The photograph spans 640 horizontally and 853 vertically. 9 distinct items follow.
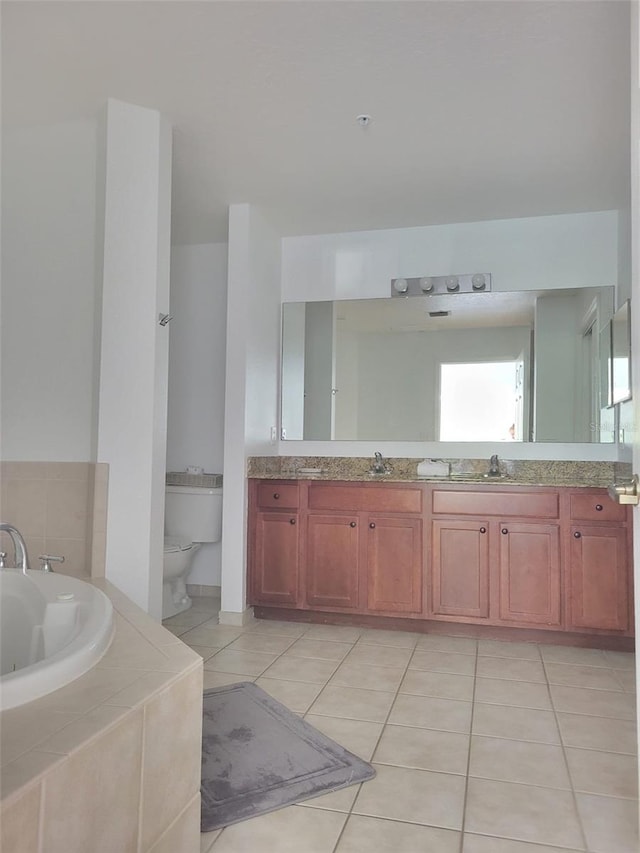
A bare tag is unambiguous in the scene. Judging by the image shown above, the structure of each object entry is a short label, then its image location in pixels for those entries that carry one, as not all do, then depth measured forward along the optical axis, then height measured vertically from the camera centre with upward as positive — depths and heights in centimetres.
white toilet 353 -41
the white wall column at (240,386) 332 +37
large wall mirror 347 +54
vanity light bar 359 +104
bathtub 112 -44
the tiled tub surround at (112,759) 86 -51
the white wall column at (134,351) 239 +41
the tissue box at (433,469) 338 -8
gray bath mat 159 -92
